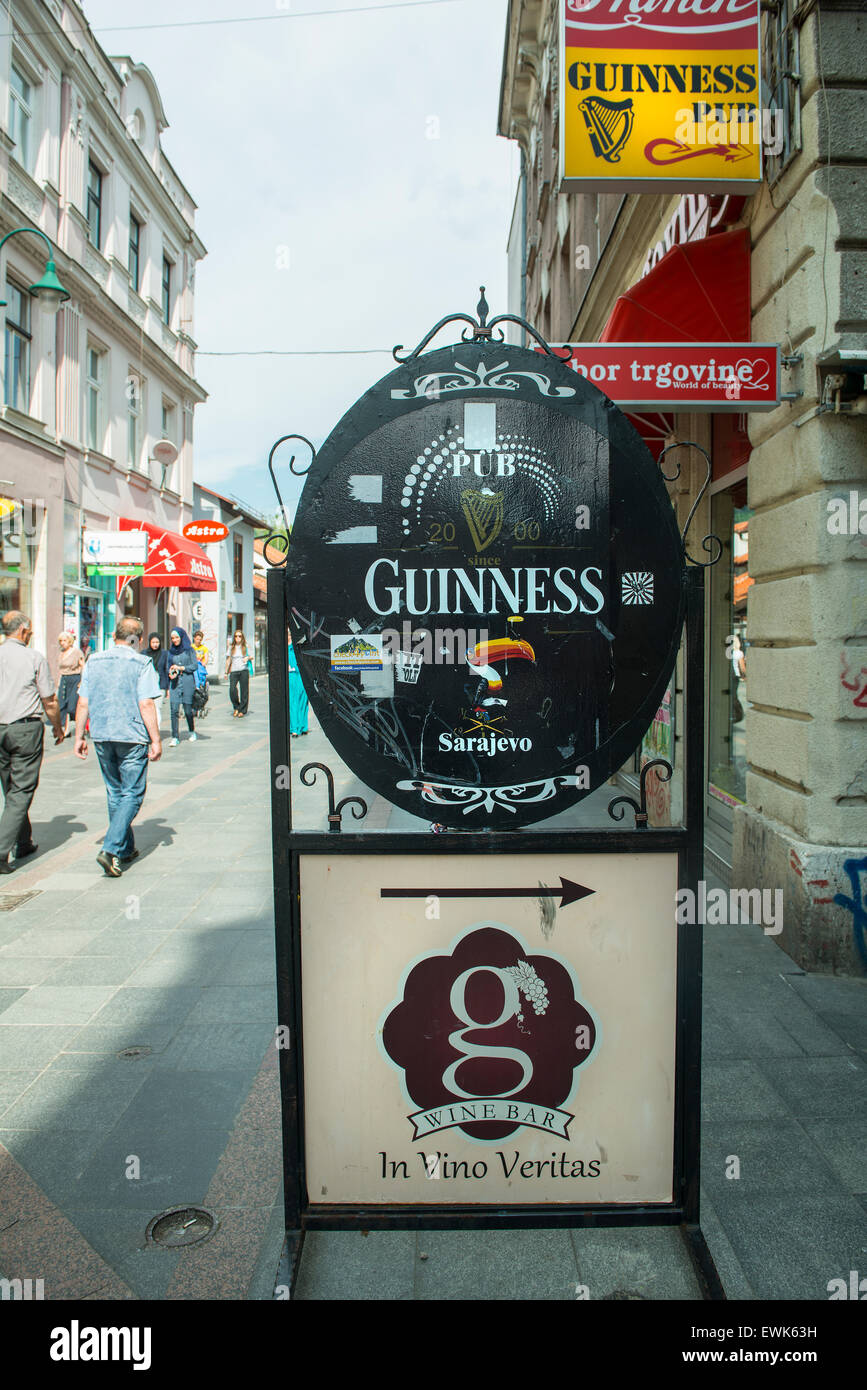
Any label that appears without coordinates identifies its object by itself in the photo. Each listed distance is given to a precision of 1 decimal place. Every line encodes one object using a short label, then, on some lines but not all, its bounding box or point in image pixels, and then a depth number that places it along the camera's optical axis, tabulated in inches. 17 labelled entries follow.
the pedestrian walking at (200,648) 960.3
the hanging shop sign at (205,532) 940.6
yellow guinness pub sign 201.9
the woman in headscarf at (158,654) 571.2
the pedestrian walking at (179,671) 584.7
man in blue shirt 260.8
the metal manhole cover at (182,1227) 104.8
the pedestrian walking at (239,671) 745.0
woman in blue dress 555.8
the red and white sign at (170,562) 826.2
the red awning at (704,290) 224.7
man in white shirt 263.7
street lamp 411.2
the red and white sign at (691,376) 193.8
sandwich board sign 87.3
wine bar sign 90.8
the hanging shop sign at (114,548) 727.7
